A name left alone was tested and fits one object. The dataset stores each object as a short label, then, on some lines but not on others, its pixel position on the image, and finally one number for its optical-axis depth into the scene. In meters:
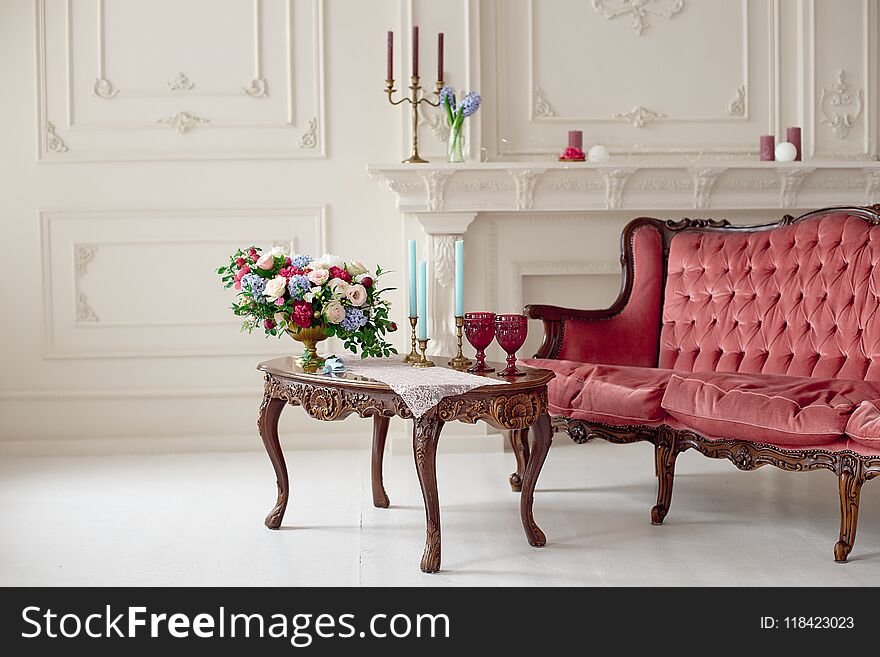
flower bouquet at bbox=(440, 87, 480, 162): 4.09
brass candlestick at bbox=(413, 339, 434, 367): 2.81
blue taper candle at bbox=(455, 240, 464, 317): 2.70
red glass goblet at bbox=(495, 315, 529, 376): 2.72
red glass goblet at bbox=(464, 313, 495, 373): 2.72
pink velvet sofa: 2.62
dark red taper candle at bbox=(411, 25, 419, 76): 4.06
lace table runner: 2.43
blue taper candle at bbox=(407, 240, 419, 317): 2.79
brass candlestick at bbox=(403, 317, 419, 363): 2.82
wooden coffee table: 2.47
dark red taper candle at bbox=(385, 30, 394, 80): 4.05
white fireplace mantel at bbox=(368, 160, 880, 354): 4.19
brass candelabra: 4.14
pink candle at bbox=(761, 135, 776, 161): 4.26
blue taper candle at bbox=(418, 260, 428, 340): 2.78
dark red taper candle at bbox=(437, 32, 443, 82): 4.14
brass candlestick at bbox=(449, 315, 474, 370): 2.76
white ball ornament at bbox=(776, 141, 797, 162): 4.22
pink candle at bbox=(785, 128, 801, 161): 4.27
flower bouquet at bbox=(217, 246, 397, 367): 2.71
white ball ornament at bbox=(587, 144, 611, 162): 4.27
